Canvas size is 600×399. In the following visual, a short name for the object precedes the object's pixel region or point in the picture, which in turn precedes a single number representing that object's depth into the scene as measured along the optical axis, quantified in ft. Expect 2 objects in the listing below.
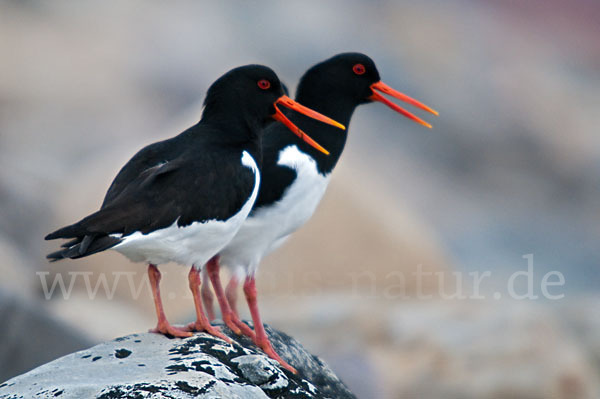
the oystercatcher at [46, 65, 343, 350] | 27.66
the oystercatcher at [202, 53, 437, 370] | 35.24
